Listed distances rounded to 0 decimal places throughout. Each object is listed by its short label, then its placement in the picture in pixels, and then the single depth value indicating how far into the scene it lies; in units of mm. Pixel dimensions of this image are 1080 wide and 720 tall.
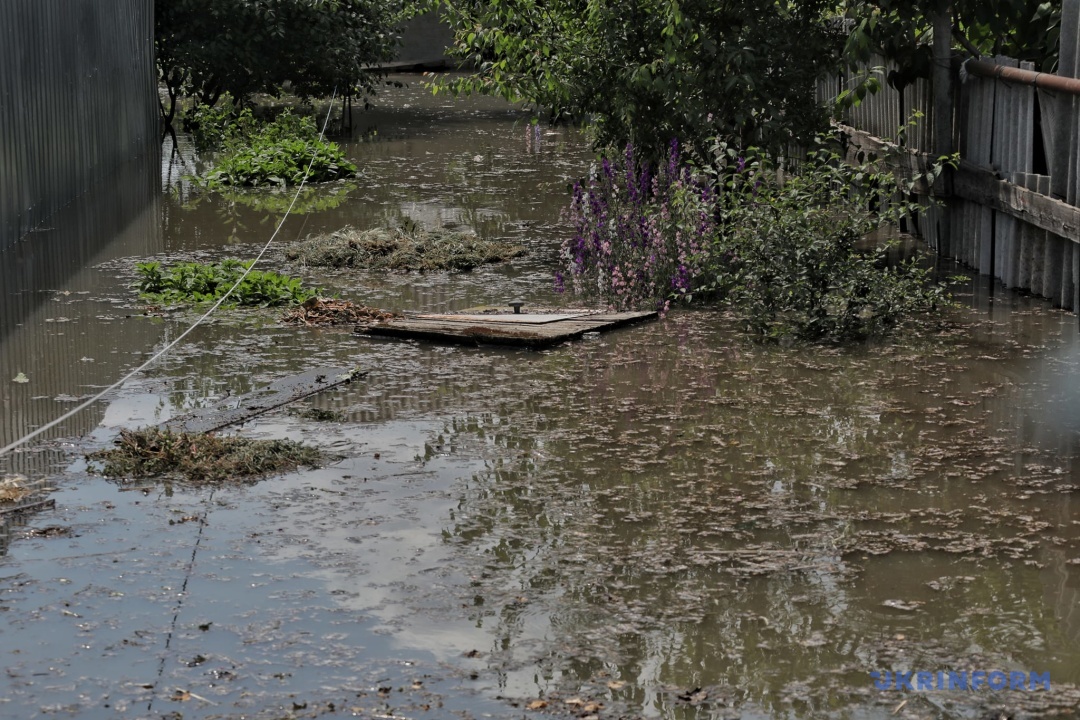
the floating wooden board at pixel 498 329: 14028
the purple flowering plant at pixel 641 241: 16150
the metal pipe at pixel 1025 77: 14560
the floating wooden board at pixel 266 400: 11532
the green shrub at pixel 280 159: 26659
